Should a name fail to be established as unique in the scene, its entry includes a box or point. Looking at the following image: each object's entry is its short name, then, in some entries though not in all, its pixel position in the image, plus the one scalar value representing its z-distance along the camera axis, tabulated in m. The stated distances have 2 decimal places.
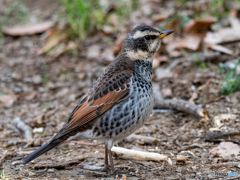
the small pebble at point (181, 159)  9.09
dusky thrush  8.81
